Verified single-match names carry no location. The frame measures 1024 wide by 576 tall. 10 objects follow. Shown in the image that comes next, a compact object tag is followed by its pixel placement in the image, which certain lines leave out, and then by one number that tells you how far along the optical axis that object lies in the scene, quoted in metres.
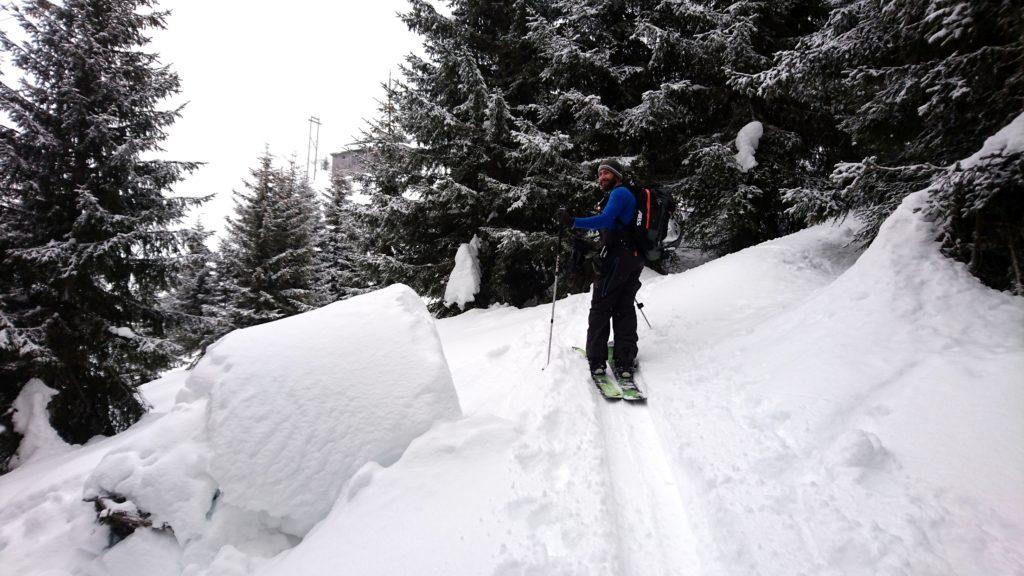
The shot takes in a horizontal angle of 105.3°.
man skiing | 4.29
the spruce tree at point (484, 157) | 8.60
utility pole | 48.74
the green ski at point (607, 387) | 3.92
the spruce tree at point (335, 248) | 19.42
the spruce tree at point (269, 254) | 14.55
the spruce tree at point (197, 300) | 8.41
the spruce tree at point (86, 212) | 7.11
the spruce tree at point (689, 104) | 7.53
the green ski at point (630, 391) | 3.82
